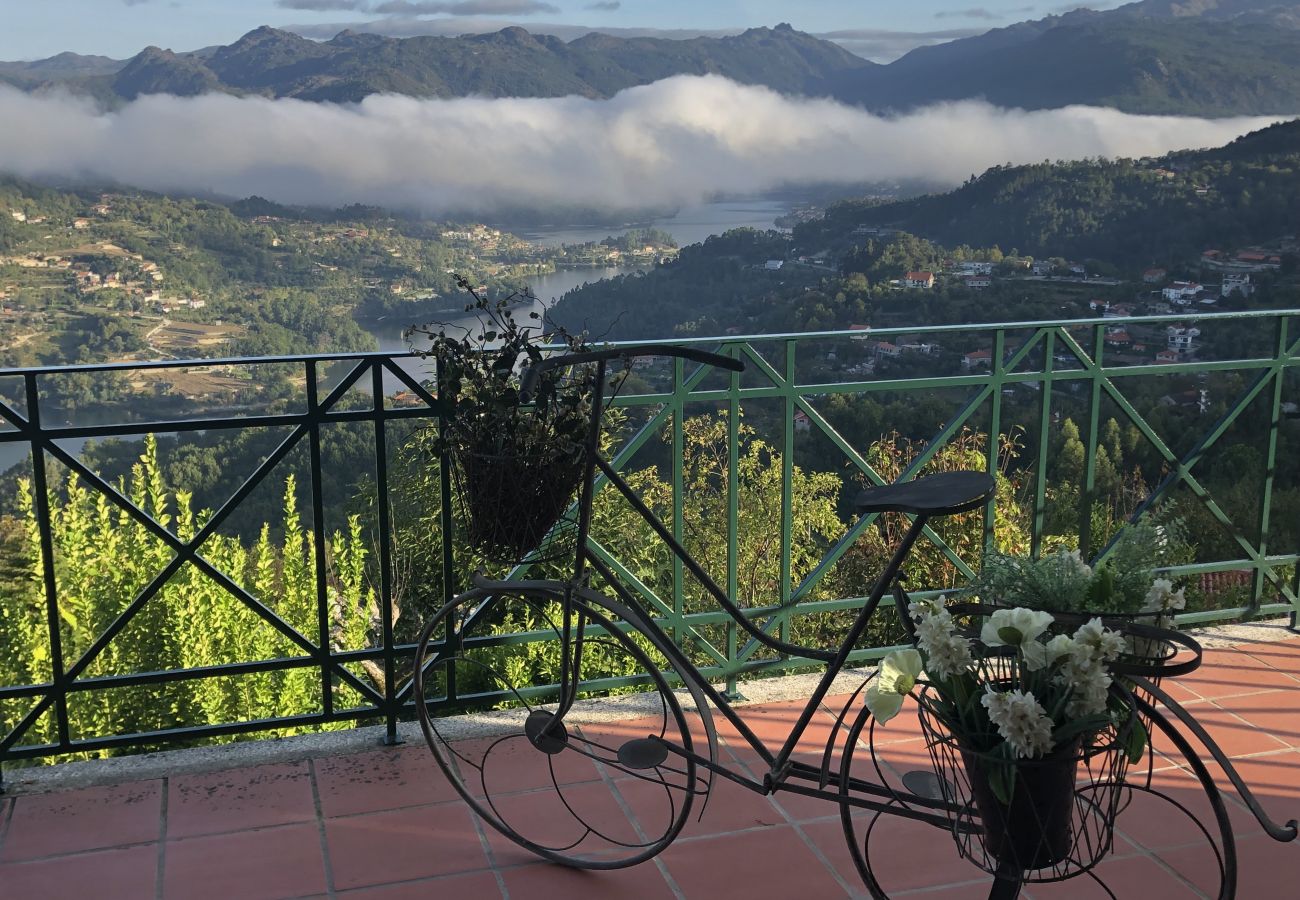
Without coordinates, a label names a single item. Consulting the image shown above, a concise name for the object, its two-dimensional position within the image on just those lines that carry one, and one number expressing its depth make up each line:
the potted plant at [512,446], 2.18
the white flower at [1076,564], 1.83
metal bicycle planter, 1.75
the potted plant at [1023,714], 1.54
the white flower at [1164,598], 1.75
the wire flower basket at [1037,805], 1.59
